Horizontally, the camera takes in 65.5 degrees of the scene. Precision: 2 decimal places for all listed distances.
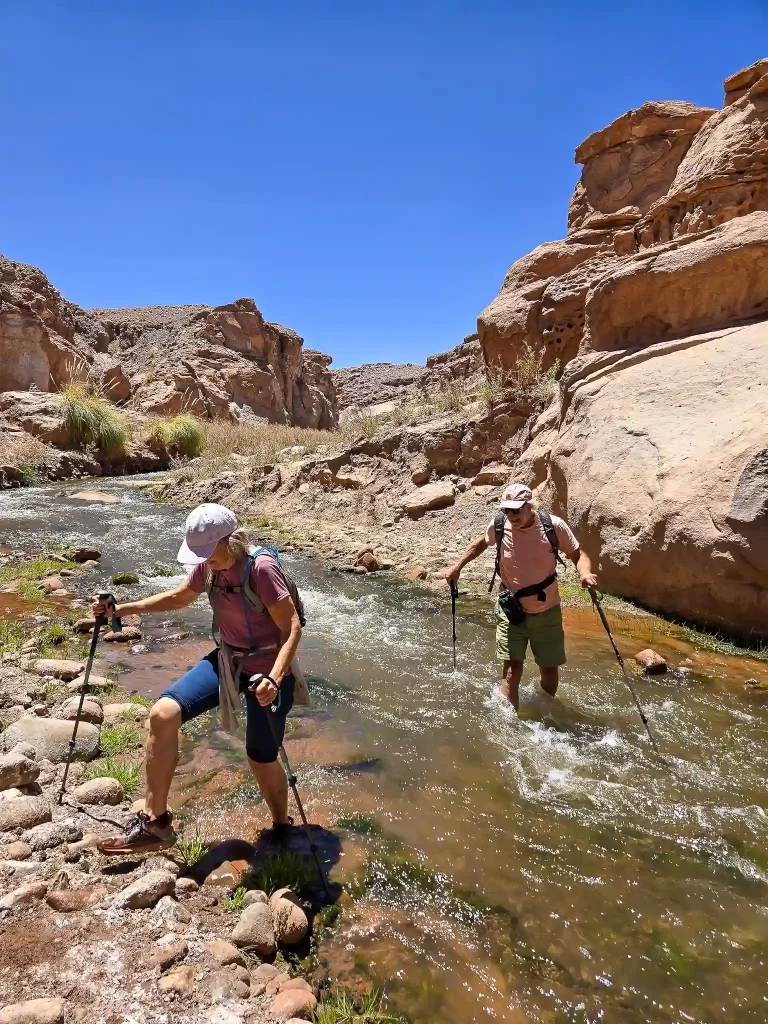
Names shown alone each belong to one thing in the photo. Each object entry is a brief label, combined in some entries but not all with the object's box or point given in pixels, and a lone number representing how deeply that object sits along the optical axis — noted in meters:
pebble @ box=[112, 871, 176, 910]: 2.52
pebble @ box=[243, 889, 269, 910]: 2.71
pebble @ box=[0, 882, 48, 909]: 2.43
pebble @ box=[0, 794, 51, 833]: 2.95
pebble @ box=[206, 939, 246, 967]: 2.32
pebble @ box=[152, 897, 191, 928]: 2.47
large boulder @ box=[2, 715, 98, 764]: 3.68
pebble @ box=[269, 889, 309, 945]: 2.54
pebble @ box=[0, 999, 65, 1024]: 1.86
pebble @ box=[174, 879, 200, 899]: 2.72
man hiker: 4.52
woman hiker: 2.92
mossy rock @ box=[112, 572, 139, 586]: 8.40
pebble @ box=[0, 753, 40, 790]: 3.19
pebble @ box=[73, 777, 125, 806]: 3.31
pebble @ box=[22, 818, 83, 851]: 2.87
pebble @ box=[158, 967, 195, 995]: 2.14
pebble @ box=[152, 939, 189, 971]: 2.25
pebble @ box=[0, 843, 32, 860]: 2.74
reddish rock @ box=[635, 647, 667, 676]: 5.39
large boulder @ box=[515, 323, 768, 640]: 5.82
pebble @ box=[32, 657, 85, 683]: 4.96
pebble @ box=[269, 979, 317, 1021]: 2.15
